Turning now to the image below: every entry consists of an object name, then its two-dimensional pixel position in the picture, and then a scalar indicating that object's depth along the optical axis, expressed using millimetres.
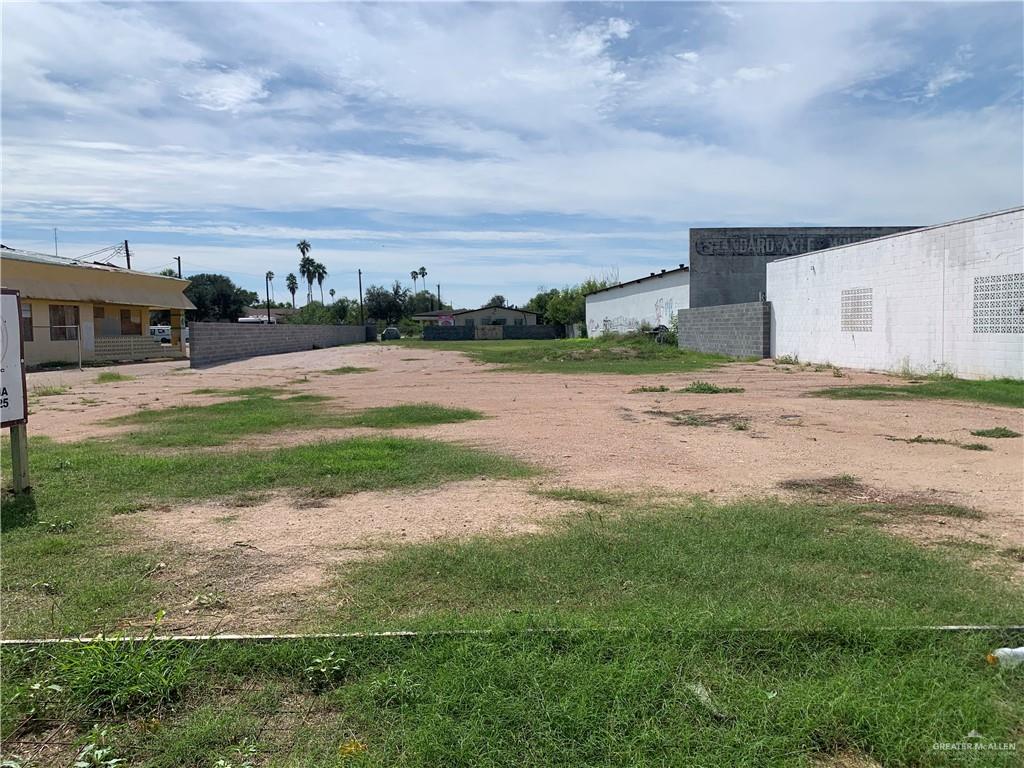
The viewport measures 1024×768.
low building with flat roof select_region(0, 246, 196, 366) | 33781
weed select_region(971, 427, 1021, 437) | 11133
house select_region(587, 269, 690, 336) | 48281
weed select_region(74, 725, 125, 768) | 3071
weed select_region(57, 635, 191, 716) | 3531
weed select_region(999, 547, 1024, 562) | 5391
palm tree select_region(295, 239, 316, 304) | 129250
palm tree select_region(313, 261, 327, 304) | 132125
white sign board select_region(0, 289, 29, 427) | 7117
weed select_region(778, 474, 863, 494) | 7691
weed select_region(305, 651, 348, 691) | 3668
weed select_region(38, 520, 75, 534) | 6170
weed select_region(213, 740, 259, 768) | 3059
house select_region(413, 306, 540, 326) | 99375
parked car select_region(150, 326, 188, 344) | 54922
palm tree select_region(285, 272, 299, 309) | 143625
